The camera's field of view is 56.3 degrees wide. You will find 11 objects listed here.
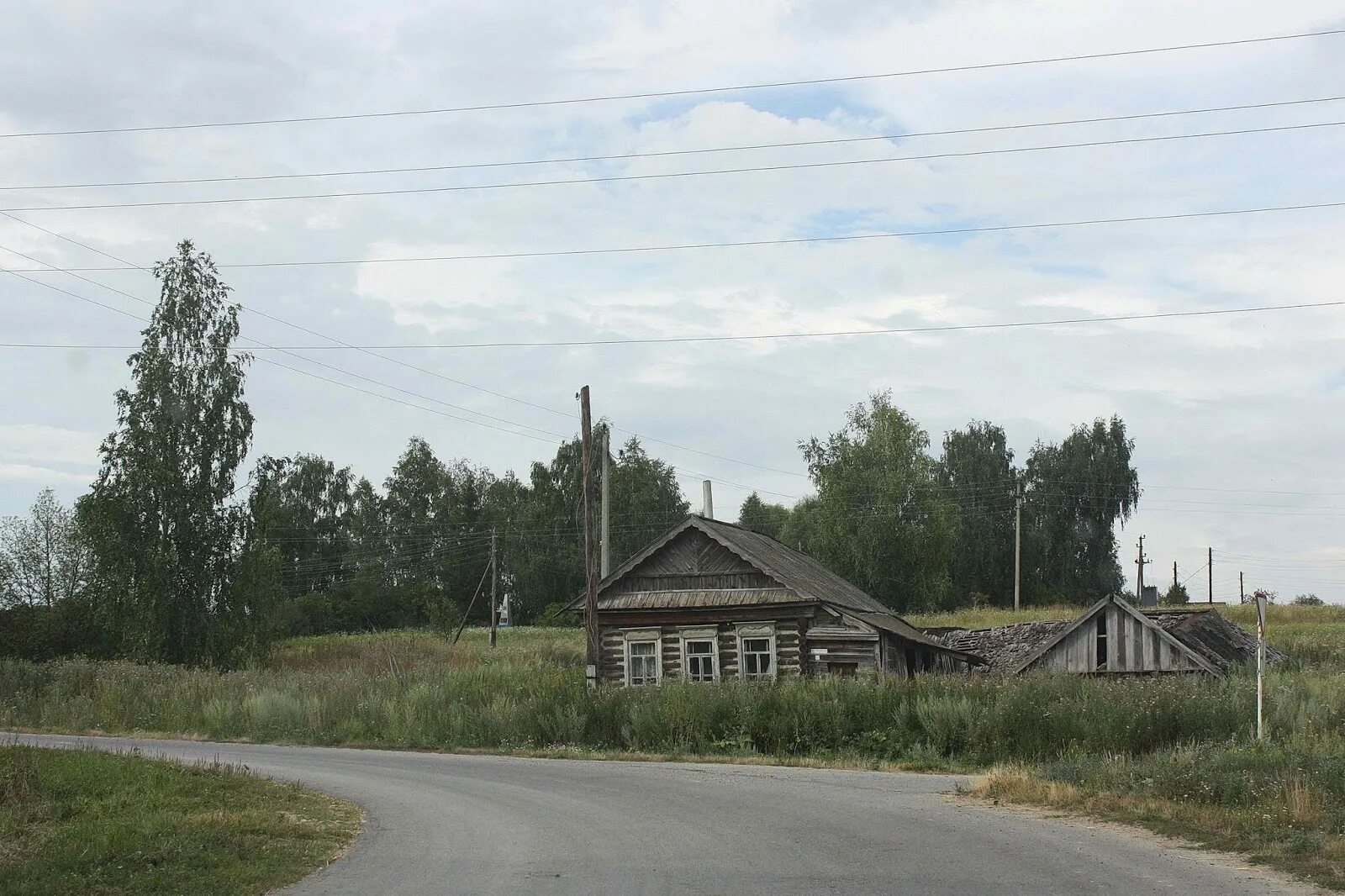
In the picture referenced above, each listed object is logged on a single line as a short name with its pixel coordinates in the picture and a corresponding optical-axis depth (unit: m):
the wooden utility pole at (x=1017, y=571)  69.69
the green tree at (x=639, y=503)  92.62
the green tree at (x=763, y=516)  109.56
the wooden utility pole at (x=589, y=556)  31.19
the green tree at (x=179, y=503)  47.91
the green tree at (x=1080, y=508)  91.25
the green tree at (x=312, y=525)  96.44
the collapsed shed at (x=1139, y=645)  35.14
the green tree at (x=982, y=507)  90.25
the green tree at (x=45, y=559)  71.88
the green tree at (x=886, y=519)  77.19
